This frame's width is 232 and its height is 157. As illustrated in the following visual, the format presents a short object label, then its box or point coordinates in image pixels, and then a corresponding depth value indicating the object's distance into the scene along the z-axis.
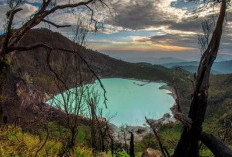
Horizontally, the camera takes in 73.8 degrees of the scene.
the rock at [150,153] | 6.08
